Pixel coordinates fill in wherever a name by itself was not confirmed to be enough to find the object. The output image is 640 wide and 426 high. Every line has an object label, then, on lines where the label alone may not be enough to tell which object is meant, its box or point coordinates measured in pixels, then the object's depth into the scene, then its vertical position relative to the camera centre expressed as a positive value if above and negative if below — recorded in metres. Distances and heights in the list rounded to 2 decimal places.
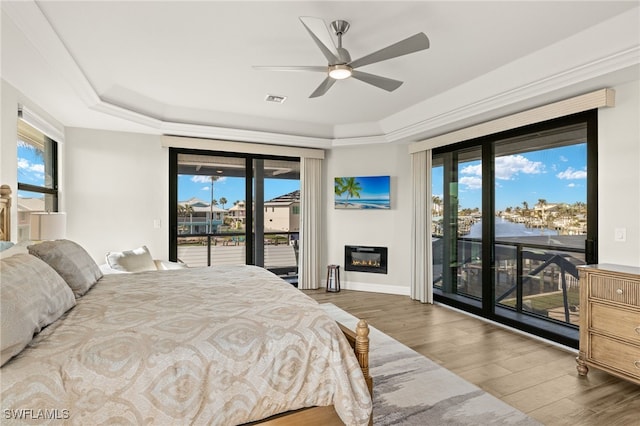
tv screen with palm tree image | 5.66 +0.34
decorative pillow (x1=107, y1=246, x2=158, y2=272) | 4.07 -0.60
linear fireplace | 5.77 -0.80
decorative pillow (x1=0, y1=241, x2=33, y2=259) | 1.86 -0.23
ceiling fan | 2.29 +1.17
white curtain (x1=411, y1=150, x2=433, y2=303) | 5.13 -0.29
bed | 1.35 -0.65
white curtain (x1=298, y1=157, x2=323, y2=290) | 5.86 -0.28
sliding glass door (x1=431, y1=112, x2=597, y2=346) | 3.39 -0.12
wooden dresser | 2.53 -0.84
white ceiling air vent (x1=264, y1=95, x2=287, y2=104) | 4.28 +1.44
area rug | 2.21 -1.33
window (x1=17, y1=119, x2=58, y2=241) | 3.43 +0.43
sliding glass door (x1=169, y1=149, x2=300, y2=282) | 5.27 +0.04
